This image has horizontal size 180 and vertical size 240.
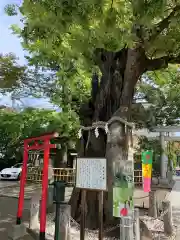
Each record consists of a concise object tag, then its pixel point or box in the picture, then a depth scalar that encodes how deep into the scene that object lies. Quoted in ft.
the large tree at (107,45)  11.00
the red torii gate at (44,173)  14.09
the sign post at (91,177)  12.89
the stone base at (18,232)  15.77
